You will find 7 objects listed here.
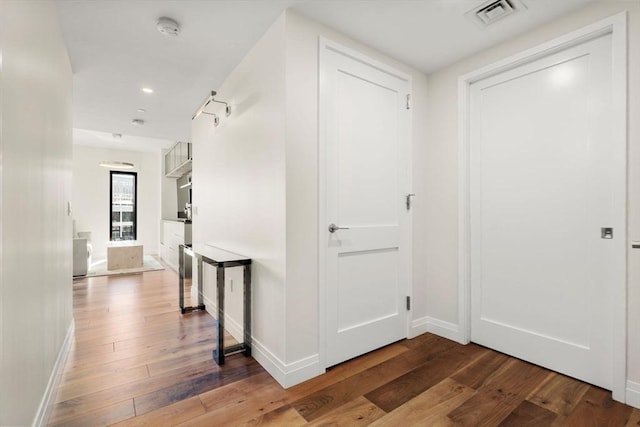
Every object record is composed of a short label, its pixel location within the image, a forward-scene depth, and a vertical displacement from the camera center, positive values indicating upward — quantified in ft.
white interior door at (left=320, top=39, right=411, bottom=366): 7.18 +0.30
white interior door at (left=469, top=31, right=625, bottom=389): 6.26 +0.02
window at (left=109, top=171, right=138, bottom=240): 24.97 +0.80
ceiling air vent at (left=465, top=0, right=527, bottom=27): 6.29 +4.31
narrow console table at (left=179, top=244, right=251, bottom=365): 7.43 -2.14
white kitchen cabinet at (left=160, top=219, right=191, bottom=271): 17.11 -1.53
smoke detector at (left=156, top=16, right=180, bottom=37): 6.74 +4.24
